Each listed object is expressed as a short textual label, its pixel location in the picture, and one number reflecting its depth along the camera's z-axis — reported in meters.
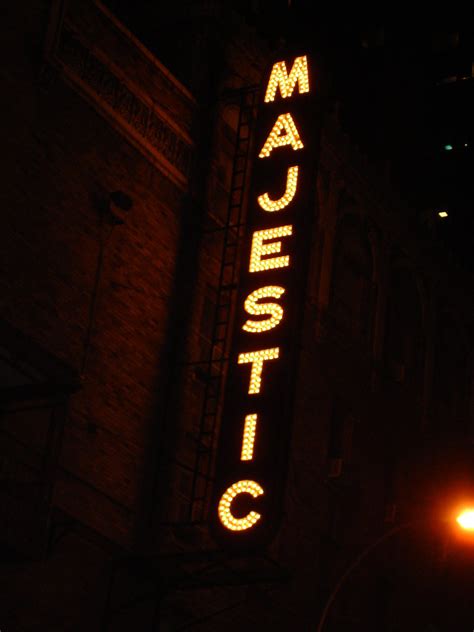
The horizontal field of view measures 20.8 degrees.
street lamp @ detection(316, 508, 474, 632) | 21.30
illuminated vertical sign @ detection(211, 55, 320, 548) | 22.02
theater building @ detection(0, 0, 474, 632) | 21.97
